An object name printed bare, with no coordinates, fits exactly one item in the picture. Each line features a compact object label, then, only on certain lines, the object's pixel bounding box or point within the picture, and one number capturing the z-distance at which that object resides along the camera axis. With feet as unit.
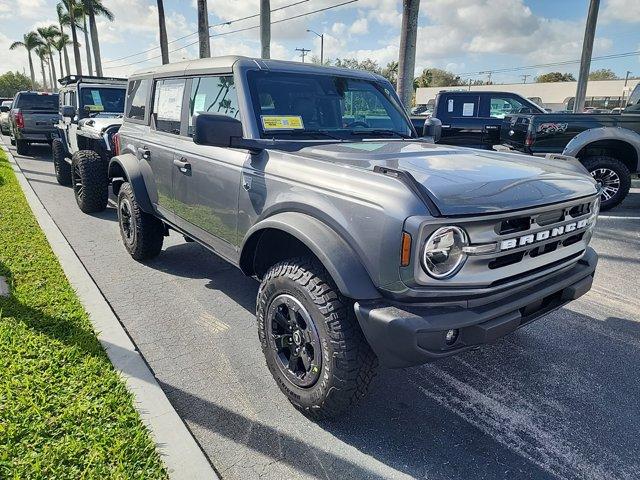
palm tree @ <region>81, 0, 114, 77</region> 108.68
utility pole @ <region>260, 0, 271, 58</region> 44.29
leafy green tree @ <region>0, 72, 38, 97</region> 273.33
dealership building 173.17
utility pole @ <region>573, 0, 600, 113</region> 46.03
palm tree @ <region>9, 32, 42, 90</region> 185.16
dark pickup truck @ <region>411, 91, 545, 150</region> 36.24
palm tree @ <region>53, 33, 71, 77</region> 150.30
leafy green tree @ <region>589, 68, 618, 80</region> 268.82
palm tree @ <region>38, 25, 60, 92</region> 164.66
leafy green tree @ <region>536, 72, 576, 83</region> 261.95
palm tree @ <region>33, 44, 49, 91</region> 194.41
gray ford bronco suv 6.89
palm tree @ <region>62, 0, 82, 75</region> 116.37
